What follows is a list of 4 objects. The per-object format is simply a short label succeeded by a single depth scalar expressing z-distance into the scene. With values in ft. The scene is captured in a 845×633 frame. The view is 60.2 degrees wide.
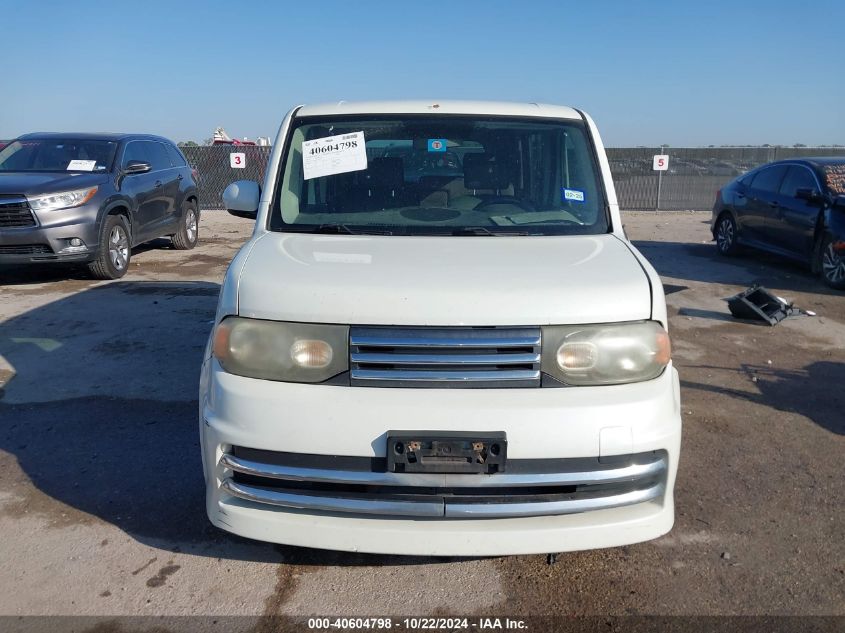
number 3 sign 62.02
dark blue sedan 31.12
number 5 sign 64.69
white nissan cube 8.86
